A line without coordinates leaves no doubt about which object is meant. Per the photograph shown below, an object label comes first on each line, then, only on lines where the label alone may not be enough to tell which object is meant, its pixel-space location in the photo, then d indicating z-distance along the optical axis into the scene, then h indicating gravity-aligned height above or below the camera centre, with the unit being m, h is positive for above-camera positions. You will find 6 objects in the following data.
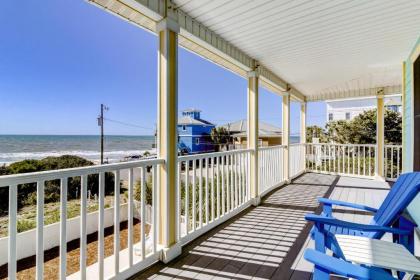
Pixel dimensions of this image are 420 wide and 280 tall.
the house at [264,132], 19.91 +0.77
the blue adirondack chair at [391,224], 1.53 -0.57
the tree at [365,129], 11.84 +0.73
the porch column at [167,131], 2.28 +0.09
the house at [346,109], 25.78 +3.79
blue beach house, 16.52 +0.51
